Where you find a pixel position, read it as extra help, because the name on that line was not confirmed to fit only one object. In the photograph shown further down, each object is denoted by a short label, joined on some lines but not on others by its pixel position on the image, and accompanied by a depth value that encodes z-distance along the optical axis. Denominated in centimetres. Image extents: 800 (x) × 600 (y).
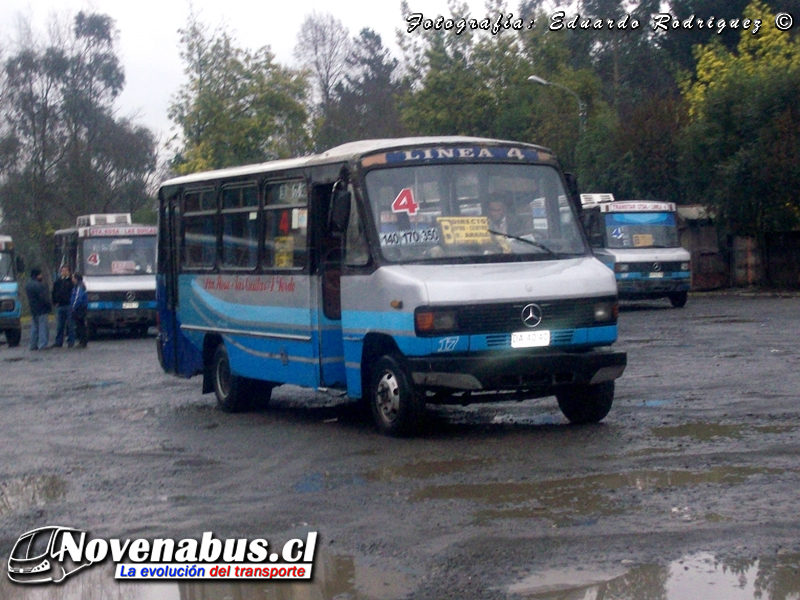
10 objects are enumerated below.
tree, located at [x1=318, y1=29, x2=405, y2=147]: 7856
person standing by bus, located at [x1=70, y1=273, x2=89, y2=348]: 2727
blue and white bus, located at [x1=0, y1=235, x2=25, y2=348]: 2977
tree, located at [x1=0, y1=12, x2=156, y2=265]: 5716
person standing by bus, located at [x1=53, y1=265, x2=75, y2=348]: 2769
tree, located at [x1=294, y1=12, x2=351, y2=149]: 8650
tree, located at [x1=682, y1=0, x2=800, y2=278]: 3628
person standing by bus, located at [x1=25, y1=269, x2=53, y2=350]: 2773
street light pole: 4383
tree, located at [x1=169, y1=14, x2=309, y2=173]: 4822
